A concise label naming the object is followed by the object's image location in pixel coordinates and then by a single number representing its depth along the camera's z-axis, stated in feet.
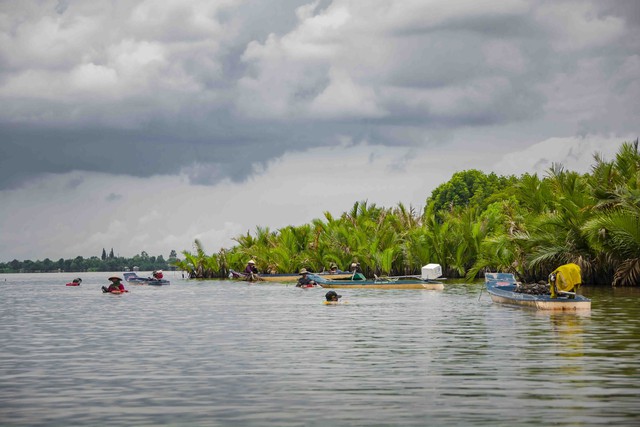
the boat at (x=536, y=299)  105.91
